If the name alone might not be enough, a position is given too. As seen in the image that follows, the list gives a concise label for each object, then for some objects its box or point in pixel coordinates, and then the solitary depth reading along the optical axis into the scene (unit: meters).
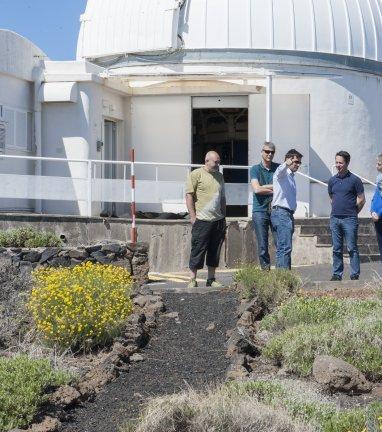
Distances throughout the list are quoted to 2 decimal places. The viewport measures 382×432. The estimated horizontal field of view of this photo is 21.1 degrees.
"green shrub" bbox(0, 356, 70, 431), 6.21
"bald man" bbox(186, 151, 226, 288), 12.09
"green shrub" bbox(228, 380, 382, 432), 5.66
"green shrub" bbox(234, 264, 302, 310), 10.15
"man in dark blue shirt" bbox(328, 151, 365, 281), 12.42
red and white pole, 15.14
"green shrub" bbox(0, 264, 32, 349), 9.20
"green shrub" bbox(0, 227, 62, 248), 12.97
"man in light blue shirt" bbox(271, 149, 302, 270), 11.81
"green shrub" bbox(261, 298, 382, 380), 7.54
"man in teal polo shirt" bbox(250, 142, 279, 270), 12.09
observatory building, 19.61
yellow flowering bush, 8.83
